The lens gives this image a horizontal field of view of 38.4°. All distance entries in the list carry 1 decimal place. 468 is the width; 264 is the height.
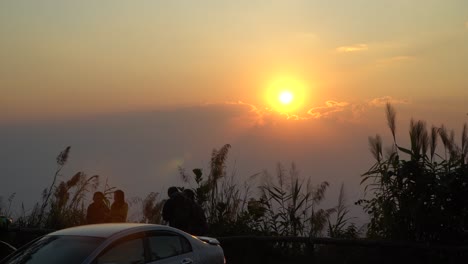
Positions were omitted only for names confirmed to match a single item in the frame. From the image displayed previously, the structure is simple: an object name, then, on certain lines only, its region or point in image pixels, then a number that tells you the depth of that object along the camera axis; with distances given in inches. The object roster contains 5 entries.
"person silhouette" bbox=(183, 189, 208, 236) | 546.3
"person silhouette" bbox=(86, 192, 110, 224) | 596.1
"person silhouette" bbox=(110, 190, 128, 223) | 593.6
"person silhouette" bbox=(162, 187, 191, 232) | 544.7
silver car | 340.2
